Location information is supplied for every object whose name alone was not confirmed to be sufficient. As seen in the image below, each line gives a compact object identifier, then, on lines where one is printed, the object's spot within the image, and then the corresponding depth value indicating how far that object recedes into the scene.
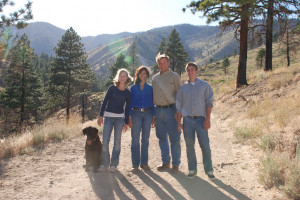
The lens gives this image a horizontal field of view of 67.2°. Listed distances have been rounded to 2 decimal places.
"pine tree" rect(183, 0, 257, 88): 11.33
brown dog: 4.58
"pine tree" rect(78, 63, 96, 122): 27.40
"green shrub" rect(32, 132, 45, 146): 6.73
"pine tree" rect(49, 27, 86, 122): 26.41
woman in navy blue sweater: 4.56
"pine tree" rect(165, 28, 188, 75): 40.53
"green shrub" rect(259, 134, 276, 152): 4.75
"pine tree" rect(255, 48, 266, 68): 49.03
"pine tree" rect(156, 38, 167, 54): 48.16
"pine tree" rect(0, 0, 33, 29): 10.01
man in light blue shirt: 4.03
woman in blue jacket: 4.53
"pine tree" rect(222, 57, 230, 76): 60.00
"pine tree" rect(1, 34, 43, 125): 26.50
